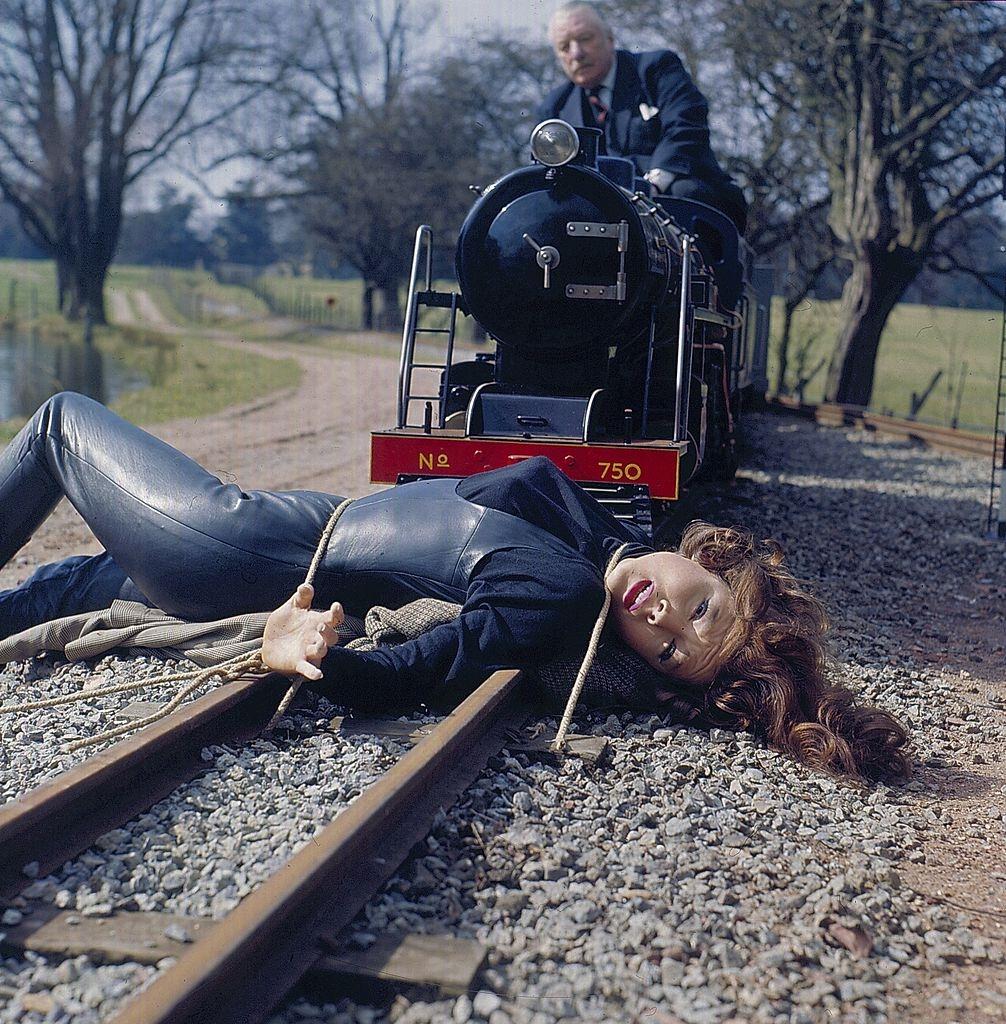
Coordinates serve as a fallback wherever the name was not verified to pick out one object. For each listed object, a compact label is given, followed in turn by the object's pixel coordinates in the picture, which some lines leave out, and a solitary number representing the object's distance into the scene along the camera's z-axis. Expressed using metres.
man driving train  8.69
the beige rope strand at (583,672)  3.63
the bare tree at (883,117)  19.48
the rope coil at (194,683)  3.55
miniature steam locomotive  6.36
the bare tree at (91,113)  37.09
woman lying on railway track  3.68
